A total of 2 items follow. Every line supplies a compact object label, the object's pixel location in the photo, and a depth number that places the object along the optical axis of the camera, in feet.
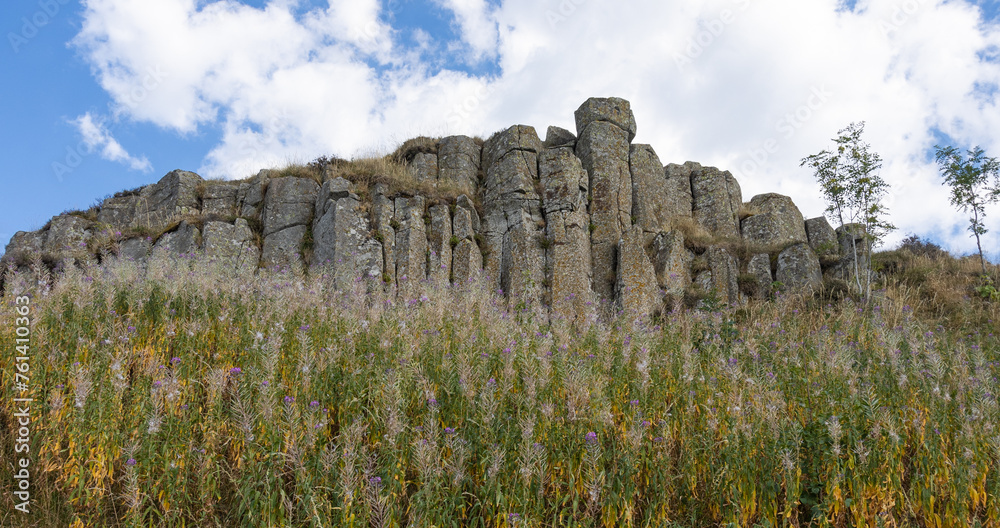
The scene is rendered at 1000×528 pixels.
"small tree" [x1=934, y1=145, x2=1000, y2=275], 53.01
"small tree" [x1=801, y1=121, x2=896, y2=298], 51.62
